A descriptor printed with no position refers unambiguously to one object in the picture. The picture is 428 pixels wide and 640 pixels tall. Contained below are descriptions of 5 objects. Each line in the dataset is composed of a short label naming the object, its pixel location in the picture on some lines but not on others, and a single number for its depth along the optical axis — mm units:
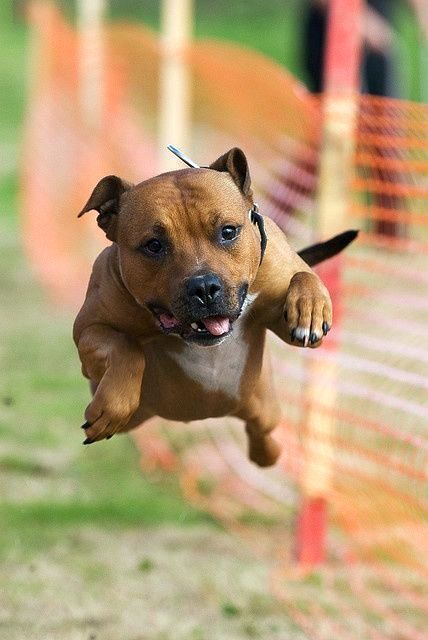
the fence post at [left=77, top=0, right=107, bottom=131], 20800
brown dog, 5137
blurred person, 22266
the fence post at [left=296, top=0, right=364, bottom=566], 11102
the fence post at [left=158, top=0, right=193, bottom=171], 15461
